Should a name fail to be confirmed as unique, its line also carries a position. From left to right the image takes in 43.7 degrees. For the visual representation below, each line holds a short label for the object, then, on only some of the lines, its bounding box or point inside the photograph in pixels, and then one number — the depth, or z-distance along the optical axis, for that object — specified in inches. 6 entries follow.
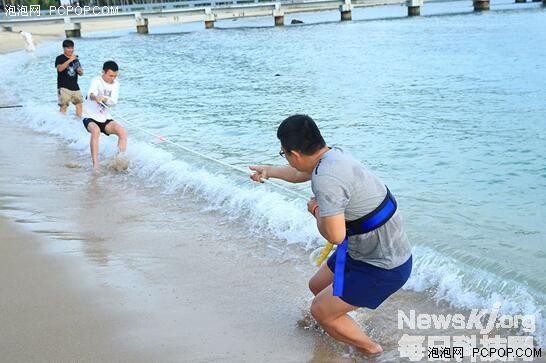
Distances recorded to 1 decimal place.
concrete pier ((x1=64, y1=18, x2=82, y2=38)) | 2380.7
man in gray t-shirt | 136.5
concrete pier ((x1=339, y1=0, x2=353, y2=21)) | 2551.7
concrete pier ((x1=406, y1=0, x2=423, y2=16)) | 2561.5
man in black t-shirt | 521.3
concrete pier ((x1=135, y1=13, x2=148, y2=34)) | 2455.7
